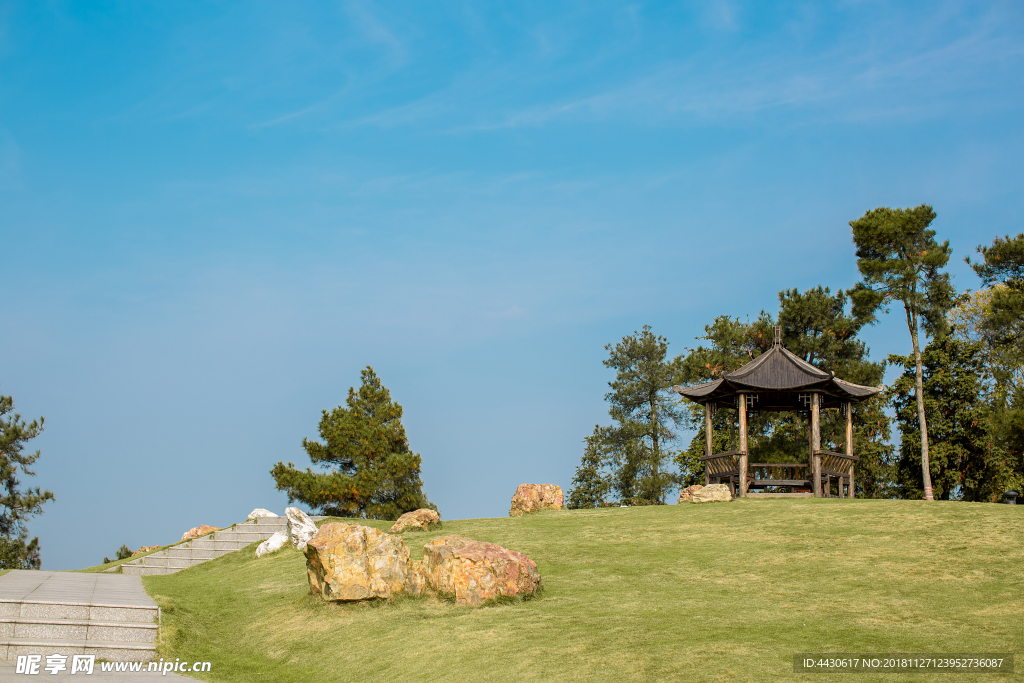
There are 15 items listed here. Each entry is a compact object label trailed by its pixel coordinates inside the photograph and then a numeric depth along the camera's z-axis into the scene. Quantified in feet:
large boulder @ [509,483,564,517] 70.23
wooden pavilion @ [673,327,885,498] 75.36
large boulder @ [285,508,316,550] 58.29
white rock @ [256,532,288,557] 59.47
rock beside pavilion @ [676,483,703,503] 69.80
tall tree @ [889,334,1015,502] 101.35
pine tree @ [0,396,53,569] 91.86
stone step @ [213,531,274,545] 69.26
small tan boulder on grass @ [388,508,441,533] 58.54
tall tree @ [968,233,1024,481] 86.31
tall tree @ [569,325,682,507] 119.85
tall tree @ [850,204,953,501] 99.25
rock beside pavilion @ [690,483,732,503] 68.49
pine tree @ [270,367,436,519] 92.68
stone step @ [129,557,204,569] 63.98
